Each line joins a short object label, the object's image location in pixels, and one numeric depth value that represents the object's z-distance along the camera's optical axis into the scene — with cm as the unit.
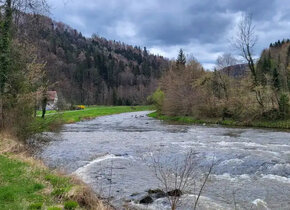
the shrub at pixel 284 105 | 2775
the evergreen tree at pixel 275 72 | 5488
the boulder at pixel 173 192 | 761
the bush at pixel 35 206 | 562
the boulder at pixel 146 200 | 792
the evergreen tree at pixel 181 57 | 7088
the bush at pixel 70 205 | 604
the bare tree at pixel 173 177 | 856
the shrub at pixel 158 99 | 4767
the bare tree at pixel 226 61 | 3841
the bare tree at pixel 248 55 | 3278
